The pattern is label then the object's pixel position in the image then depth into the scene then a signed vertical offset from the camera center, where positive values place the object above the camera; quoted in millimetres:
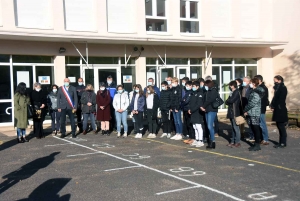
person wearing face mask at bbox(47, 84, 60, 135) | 12703 -590
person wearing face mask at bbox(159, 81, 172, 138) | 11430 -501
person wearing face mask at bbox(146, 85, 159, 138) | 11891 -408
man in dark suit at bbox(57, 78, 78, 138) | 12094 -338
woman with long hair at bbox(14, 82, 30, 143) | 11320 -447
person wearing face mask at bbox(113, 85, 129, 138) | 12195 -467
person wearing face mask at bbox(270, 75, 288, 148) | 9648 -496
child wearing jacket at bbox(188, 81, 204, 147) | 9969 -636
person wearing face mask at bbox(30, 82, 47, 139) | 11962 -452
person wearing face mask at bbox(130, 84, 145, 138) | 11992 -504
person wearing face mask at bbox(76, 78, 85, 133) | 13102 -208
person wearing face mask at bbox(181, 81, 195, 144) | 10937 -616
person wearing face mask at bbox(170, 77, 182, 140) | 11180 -457
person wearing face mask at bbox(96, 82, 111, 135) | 12406 -367
